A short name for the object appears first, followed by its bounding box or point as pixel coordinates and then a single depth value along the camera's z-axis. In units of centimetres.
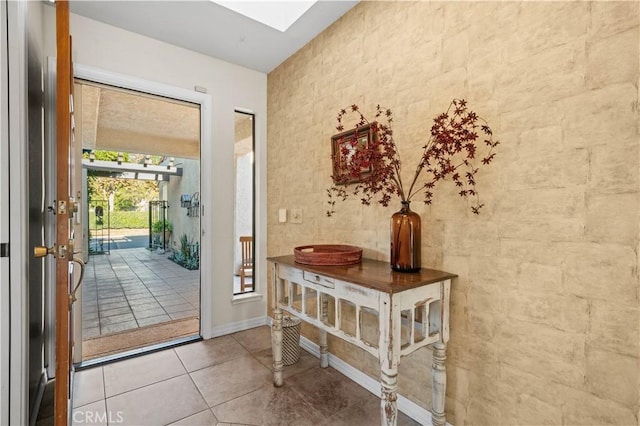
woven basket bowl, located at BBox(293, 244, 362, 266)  172
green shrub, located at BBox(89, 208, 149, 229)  925
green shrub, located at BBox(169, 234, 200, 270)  667
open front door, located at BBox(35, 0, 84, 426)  116
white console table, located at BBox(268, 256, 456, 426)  127
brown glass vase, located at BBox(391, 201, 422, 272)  149
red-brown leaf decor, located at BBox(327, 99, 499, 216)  139
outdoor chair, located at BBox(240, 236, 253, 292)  350
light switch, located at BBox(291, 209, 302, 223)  259
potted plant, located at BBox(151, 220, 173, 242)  940
